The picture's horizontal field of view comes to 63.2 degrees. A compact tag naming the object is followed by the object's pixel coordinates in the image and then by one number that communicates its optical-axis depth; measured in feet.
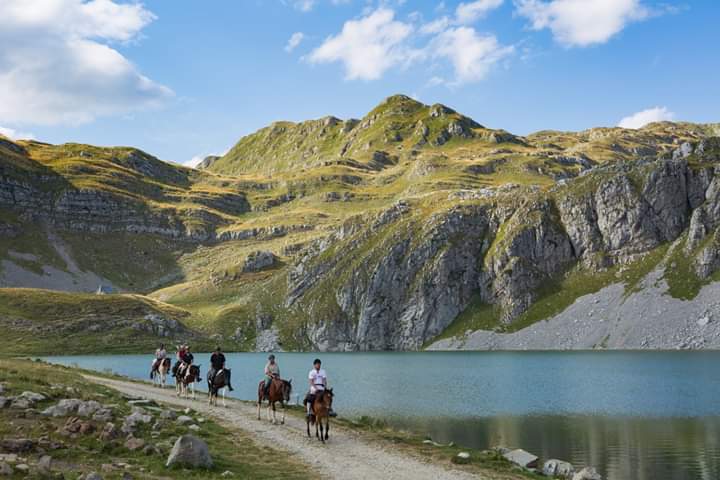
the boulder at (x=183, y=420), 111.98
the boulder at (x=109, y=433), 82.94
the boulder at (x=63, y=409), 93.73
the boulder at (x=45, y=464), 60.73
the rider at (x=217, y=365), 155.12
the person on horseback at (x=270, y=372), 129.70
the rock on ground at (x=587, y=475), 91.25
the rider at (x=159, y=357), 204.23
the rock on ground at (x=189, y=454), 75.15
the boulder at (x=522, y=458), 103.32
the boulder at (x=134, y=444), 81.46
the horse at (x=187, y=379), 172.04
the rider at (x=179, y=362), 179.40
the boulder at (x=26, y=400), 95.11
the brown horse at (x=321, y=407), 106.83
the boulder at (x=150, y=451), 79.87
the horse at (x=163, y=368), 202.08
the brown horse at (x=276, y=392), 126.82
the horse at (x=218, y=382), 154.55
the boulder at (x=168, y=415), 112.88
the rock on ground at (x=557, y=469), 103.86
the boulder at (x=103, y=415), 94.53
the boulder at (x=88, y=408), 95.66
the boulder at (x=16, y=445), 70.03
